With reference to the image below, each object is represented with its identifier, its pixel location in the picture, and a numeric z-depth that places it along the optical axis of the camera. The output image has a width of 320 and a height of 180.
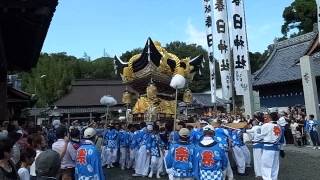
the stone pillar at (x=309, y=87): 16.94
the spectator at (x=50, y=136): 16.09
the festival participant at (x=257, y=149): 10.01
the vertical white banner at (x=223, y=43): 20.65
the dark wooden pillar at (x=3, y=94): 11.73
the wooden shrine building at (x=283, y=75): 22.06
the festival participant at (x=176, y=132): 8.90
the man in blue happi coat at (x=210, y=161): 6.55
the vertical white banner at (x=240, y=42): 19.44
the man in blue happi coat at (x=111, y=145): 14.54
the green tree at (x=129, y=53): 62.88
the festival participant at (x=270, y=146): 9.50
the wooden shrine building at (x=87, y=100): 42.75
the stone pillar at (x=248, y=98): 19.54
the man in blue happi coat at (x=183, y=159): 7.25
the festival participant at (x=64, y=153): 7.03
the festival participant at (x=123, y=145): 14.14
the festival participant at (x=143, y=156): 12.13
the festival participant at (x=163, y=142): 11.71
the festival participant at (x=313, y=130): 16.56
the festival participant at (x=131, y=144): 13.04
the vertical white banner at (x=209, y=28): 21.86
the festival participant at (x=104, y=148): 14.80
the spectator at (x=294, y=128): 18.27
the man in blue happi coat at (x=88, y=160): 7.05
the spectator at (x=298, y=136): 18.26
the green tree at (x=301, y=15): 37.28
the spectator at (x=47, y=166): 3.82
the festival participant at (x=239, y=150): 11.43
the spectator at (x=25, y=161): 4.63
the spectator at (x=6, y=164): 3.84
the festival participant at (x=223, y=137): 10.10
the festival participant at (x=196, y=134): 9.80
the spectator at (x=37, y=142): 6.95
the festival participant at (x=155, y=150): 11.92
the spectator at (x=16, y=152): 6.41
